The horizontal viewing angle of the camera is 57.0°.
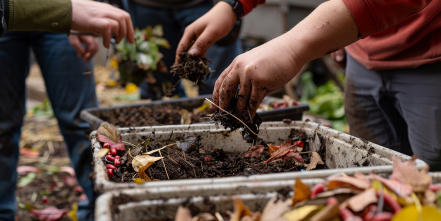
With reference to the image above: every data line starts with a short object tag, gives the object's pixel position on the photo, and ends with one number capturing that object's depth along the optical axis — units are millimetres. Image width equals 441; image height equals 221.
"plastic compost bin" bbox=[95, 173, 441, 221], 911
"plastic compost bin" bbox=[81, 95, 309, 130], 2195
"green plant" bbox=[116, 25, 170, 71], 2895
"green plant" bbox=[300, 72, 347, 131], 4188
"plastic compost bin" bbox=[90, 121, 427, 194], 970
